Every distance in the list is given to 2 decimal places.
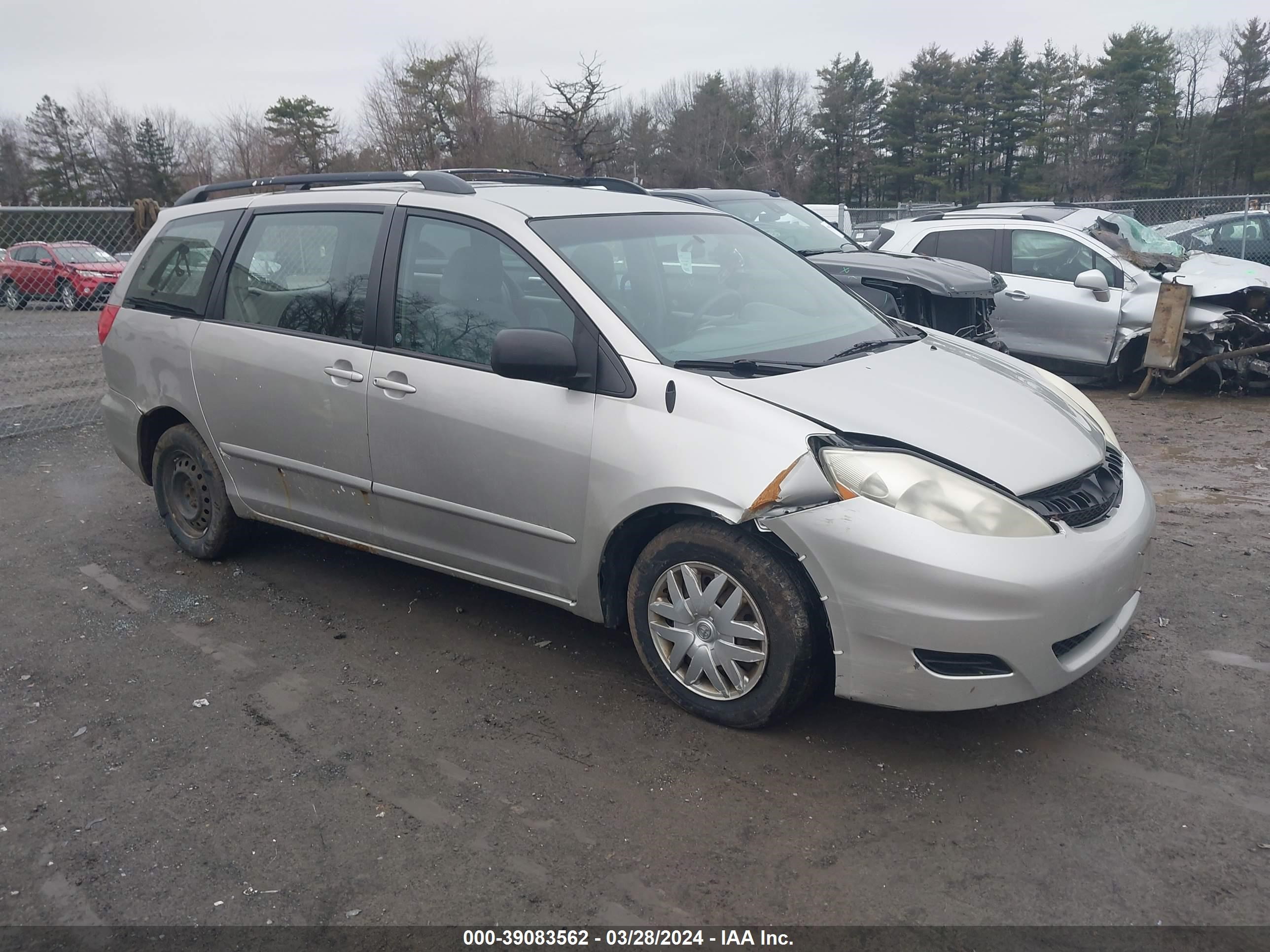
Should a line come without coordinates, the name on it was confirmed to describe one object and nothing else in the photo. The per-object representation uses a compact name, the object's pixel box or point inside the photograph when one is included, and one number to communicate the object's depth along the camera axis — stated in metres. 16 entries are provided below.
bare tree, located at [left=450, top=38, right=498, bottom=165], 37.91
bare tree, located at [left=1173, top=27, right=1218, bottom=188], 46.53
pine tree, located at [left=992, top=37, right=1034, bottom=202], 51.38
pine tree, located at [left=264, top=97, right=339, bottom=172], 49.53
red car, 14.21
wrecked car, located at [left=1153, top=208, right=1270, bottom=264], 15.03
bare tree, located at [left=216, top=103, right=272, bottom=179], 51.66
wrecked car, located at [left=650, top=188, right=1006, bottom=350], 7.23
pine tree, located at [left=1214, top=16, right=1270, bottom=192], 44.62
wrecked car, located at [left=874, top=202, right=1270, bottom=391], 8.94
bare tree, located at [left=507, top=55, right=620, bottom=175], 31.45
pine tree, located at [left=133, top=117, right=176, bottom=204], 51.24
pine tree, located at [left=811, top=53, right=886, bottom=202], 56.28
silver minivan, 3.01
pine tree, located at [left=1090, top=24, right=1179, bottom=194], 47.56
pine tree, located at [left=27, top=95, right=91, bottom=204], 51.19
